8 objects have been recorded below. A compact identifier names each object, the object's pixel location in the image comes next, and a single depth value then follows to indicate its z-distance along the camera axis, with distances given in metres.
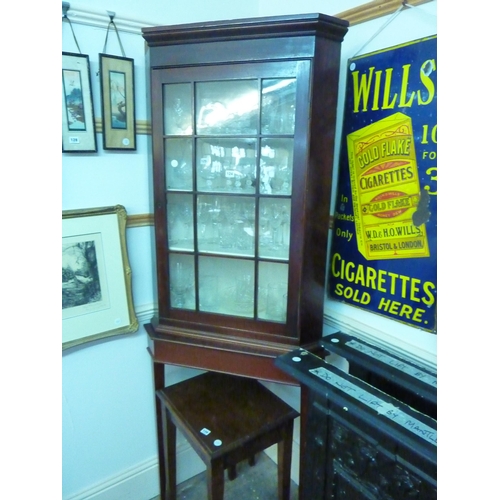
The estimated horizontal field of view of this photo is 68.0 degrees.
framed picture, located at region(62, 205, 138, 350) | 1.31
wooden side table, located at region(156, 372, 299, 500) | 1.22
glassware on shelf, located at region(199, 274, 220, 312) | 1.35
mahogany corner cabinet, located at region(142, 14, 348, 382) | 1.06
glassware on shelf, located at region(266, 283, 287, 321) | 1.27
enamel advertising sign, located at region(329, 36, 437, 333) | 1.03
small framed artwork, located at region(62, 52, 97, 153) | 1.20
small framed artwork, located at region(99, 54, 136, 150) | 1.27
